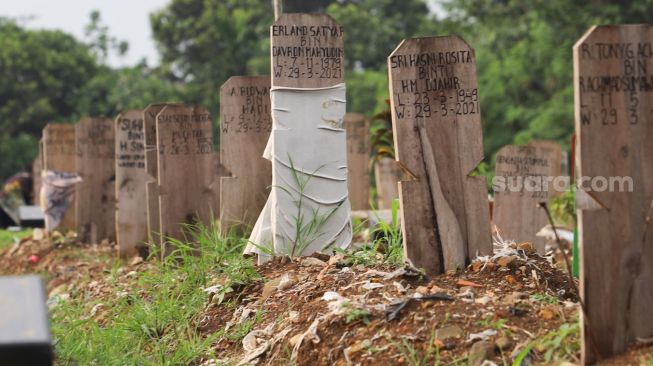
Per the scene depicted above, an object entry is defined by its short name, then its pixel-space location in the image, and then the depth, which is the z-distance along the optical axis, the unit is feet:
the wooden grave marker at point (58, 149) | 48.14
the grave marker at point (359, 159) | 49.08
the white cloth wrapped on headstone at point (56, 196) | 46.61
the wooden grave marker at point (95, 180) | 42.75
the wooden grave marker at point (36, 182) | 70.10
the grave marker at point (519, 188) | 32.22
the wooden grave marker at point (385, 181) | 52.95
